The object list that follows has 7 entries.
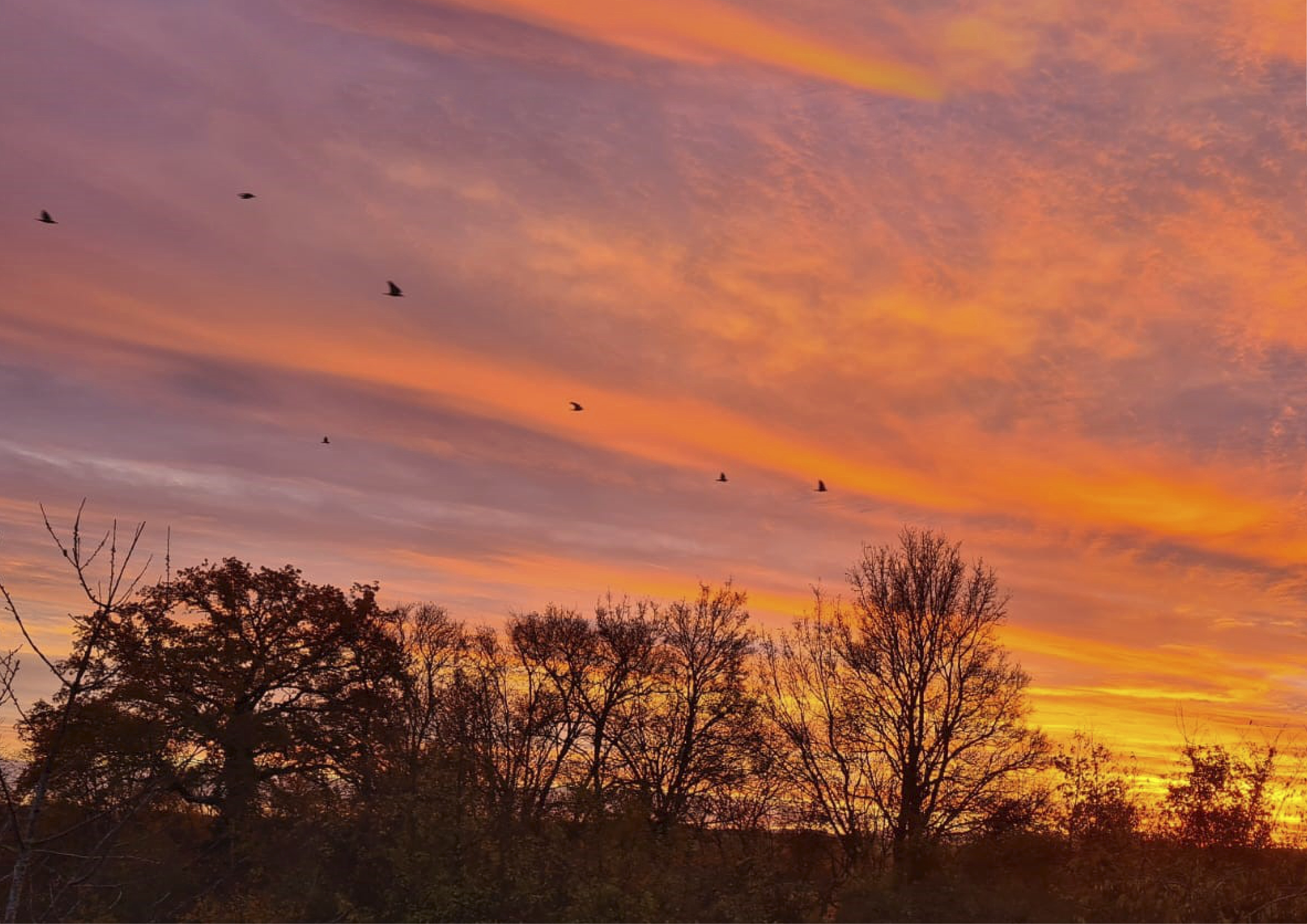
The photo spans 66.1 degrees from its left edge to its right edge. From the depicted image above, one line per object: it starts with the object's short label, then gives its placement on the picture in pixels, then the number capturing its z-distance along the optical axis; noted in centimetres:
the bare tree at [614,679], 4544
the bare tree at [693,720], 4253
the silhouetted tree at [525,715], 4409
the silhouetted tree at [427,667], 4322
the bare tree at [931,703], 3259
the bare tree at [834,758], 3381
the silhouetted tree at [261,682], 3694
